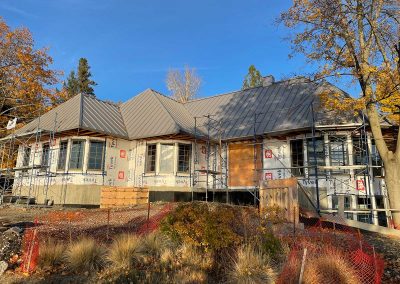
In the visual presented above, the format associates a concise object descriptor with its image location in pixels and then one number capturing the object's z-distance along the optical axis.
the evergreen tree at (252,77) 45.50
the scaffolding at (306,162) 16.38
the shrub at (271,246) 7.16
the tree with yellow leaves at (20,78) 29.16
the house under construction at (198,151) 16.89
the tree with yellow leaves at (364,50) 13.23
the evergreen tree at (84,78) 45.82
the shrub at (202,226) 7.41
